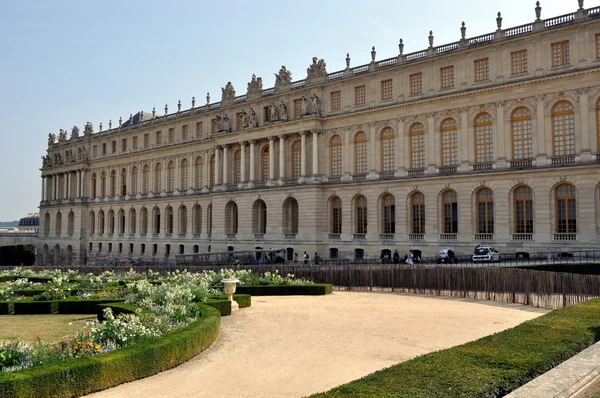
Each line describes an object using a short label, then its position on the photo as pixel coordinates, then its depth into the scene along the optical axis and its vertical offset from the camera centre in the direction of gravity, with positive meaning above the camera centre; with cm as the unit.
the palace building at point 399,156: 4316 +730
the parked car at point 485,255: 4141 -200
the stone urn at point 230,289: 2530 -268
